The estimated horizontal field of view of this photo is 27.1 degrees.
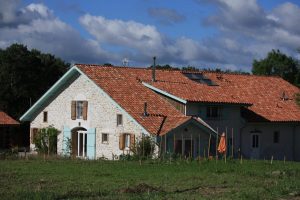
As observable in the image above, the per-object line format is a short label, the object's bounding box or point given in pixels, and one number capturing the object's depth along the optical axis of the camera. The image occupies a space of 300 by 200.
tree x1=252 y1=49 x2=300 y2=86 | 70.38
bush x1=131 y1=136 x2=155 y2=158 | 35.81
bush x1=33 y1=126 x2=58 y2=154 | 44.12
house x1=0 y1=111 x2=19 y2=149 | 49.16
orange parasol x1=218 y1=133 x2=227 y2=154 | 36.63
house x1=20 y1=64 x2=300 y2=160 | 38.34
